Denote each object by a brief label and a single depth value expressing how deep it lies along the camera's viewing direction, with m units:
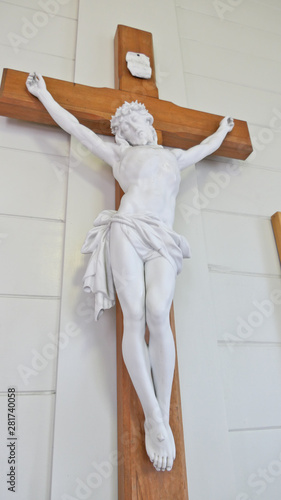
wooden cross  1.06
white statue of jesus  1.08
